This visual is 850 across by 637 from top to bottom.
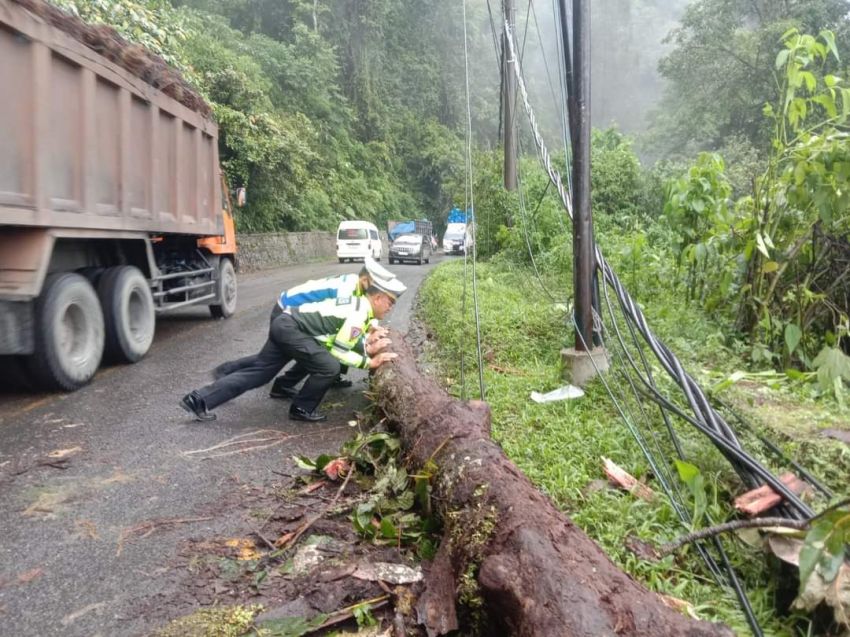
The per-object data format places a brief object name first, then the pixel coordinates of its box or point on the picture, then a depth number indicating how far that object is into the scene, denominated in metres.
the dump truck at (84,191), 4.98
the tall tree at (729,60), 21.50
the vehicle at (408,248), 27.23
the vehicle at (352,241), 24.89
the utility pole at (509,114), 11.20
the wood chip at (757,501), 2.56
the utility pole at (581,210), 4.78
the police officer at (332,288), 4.93
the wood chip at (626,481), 3.34
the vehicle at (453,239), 33.17
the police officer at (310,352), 4.86
